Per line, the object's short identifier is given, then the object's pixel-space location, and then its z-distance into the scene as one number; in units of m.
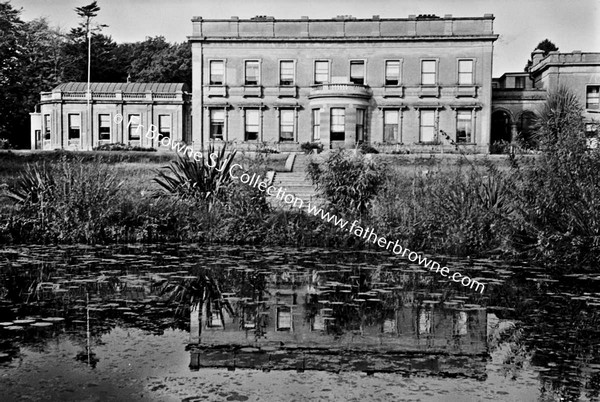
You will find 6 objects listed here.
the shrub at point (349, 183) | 17.03
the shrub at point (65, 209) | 15.12
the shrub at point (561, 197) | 11.70
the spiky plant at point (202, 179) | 17.30
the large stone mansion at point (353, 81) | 40.50
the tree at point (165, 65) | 59.50
